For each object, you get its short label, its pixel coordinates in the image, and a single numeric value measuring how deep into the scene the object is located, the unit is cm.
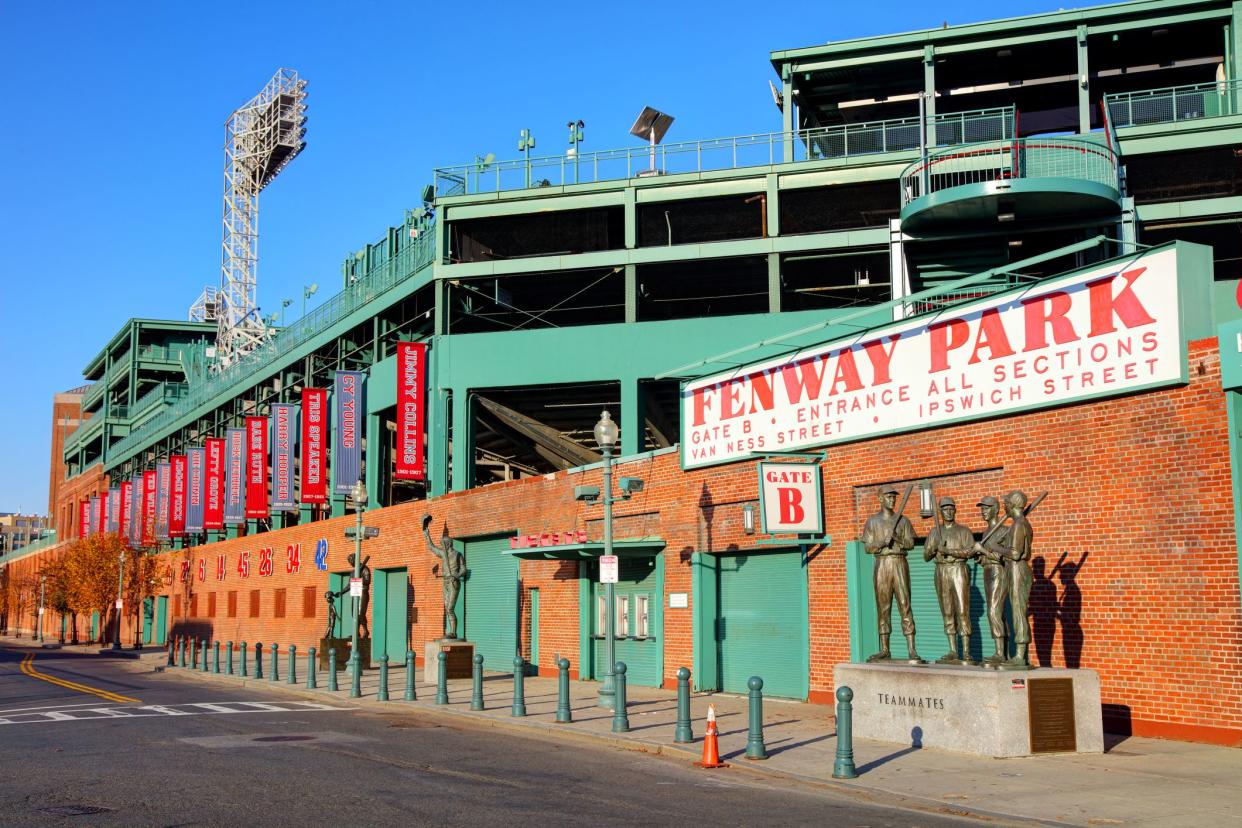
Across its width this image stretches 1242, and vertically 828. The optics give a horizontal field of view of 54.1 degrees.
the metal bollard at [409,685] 2351
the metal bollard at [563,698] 1902
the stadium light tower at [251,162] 8369
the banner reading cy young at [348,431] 4428
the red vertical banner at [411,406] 3894
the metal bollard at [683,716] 1606
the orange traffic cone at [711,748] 1454
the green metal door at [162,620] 7451
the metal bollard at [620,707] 1762
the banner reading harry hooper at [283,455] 5159
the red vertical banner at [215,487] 6175
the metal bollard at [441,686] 2252
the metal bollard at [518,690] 1989
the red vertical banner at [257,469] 5522
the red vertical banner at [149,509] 7038
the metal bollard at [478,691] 2119
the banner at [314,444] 4800
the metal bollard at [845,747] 1317
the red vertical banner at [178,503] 6681
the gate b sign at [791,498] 2088
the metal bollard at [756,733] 1467
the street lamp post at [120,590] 6022
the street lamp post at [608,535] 2048
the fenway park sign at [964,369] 1622
